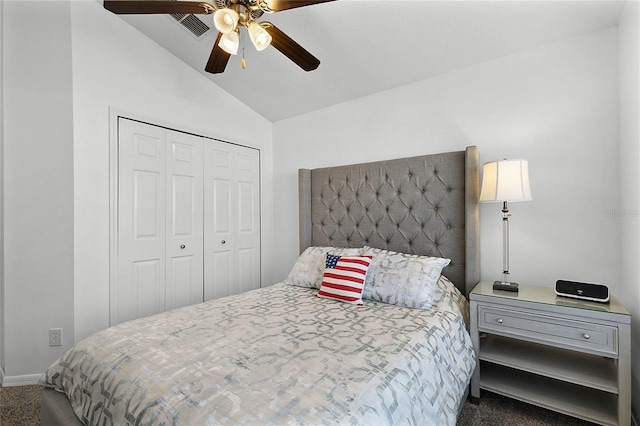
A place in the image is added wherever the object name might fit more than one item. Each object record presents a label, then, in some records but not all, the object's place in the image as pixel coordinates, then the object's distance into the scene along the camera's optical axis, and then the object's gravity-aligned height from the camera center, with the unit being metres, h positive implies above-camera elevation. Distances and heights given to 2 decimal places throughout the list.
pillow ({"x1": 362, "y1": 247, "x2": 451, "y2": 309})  1.82 -0.43
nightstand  1.44 -0.85
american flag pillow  1.93 -0.45
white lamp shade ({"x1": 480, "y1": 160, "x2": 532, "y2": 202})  1.77 +0.19
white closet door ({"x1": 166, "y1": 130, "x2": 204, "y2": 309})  2.60 -0.06
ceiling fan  1.38 +0.99
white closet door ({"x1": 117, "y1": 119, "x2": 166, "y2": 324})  2.34 -0.05
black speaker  1.56 -0.43
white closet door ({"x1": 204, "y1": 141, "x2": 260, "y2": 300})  2.88 -0.04
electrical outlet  2.14 -0.87
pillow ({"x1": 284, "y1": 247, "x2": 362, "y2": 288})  2.31 -0.43
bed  0.95 -0.57
